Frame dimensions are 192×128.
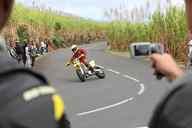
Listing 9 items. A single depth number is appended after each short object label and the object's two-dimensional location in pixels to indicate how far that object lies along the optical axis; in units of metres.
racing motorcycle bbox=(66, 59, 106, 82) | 23.43
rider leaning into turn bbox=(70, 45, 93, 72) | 23.78
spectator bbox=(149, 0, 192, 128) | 1.40
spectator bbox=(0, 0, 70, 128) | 1.38
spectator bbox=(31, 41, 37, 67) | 34.02
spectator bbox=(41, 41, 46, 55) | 48.82
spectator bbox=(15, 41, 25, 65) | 28.00
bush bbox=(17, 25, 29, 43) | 41.06
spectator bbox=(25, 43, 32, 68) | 29.31
